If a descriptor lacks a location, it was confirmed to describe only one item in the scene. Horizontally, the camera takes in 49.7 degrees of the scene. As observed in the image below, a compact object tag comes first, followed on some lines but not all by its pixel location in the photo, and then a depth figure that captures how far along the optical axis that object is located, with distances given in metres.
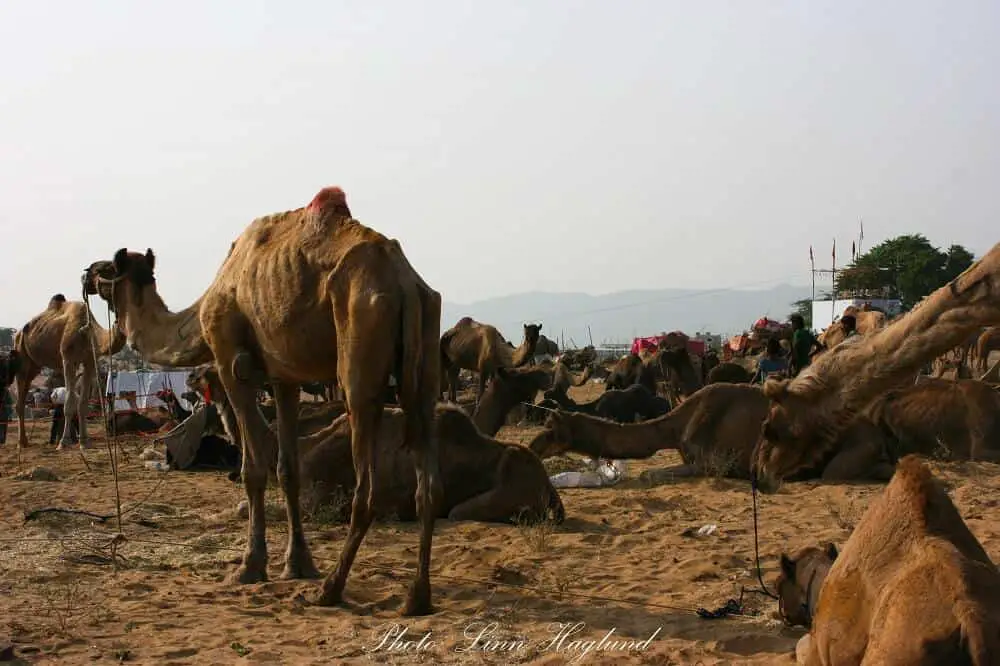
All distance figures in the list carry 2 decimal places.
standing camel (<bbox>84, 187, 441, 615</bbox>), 7.14
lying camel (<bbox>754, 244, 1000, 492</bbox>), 5.29
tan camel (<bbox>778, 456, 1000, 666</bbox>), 3.99
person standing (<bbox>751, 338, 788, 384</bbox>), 19.78
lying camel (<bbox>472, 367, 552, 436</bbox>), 17.05
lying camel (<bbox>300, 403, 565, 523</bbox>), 10.05
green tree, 60.94
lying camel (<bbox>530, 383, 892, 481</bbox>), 12.88
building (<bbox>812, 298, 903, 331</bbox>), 47.12
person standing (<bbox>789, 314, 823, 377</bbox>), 18.17
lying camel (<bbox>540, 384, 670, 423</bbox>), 18.89
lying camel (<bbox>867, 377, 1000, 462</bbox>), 12.90
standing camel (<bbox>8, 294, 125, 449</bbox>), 19.62
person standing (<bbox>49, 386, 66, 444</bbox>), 20.83
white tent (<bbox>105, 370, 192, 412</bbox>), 31.53
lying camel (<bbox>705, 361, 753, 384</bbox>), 20.93
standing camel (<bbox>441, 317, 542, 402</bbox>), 26.11
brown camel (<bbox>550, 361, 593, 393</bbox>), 24.86
